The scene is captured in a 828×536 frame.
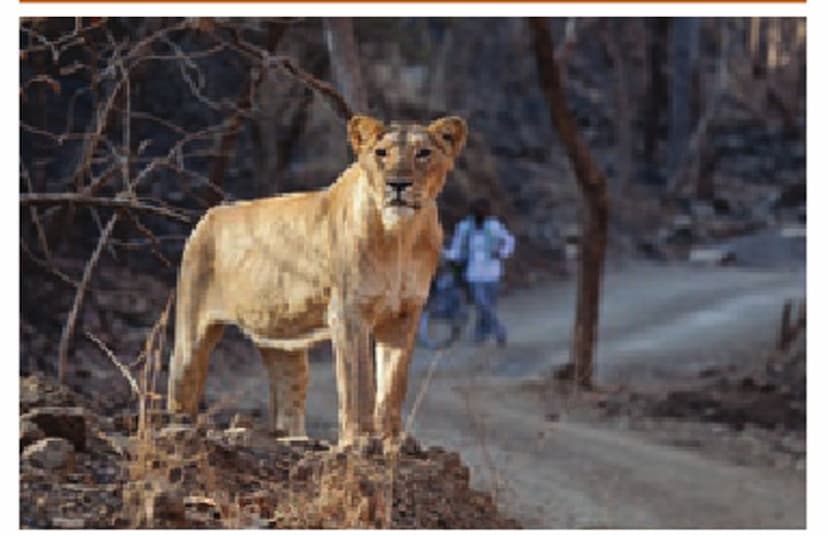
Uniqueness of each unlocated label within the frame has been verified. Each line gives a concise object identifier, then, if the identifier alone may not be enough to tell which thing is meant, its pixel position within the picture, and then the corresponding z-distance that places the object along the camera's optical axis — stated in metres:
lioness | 13.98
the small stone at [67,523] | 12.54
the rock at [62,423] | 14.16
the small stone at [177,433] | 13.86
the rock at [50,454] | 13.52
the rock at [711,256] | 51.44
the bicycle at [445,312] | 35.47
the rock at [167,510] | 12.56
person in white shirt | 33.12
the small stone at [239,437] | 14.60
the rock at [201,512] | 12.91
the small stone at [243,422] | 17.45
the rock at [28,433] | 13.93
